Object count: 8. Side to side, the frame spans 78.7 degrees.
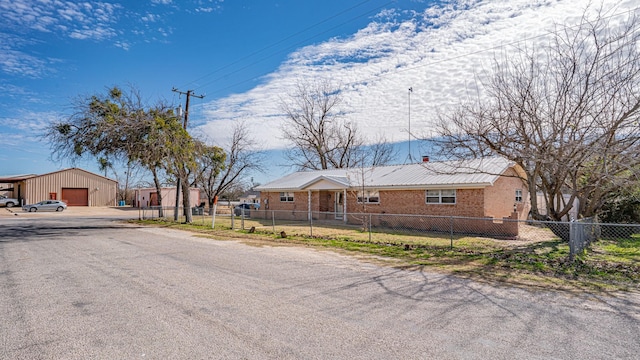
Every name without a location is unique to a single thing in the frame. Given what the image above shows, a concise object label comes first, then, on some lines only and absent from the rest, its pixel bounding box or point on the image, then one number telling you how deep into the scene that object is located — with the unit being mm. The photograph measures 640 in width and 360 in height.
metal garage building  43722
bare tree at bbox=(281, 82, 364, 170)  40375
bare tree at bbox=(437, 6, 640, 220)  9695
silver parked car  37650
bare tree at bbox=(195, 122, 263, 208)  40875
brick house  18719
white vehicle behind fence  43312
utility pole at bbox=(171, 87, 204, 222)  23695
